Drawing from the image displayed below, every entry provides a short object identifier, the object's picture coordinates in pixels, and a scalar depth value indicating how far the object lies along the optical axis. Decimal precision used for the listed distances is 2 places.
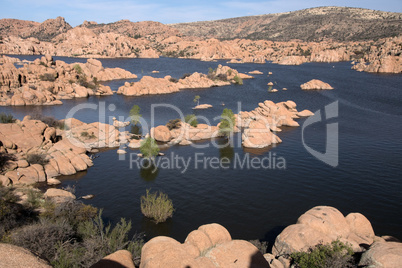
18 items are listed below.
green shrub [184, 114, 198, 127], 56.67
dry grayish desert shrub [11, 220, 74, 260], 16.44
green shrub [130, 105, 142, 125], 63.15
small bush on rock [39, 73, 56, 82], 99.62
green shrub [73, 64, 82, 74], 111.17
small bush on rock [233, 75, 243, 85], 118.62
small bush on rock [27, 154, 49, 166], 37.59
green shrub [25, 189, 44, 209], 27.43
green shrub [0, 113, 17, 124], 50.85
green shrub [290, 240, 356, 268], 16.72
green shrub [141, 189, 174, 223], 27.56
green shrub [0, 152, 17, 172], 35.12
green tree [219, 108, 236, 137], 53.75
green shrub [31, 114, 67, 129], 53.59
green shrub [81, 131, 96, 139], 49.49
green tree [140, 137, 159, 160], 42.72
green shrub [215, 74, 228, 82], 124.20
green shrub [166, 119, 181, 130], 59.01
